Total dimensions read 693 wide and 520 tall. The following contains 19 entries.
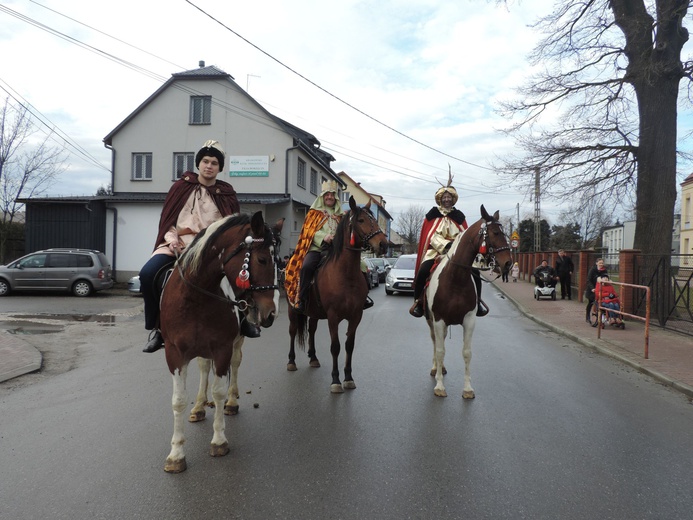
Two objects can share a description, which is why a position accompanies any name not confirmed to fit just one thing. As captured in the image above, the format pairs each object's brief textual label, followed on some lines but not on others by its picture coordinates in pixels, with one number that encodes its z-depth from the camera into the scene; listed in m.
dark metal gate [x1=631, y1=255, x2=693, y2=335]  10.32
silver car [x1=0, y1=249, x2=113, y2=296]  16.33
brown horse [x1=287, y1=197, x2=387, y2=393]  5.43
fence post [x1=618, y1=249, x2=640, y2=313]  12.41
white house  23.70
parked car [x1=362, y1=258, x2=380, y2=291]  23.88
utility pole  32.25
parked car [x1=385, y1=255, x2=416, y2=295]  19.59
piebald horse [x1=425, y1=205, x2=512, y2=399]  5.23
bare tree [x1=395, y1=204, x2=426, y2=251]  89.91
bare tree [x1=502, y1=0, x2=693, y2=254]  11.37
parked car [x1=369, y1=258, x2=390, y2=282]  28.36
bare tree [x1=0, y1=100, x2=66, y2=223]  24.26
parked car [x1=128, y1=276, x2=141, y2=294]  16.44
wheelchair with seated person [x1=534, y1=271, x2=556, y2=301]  18.16
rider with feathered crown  6.29
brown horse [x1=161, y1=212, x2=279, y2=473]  3.26
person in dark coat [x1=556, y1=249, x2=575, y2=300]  18.45
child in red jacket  10.67
